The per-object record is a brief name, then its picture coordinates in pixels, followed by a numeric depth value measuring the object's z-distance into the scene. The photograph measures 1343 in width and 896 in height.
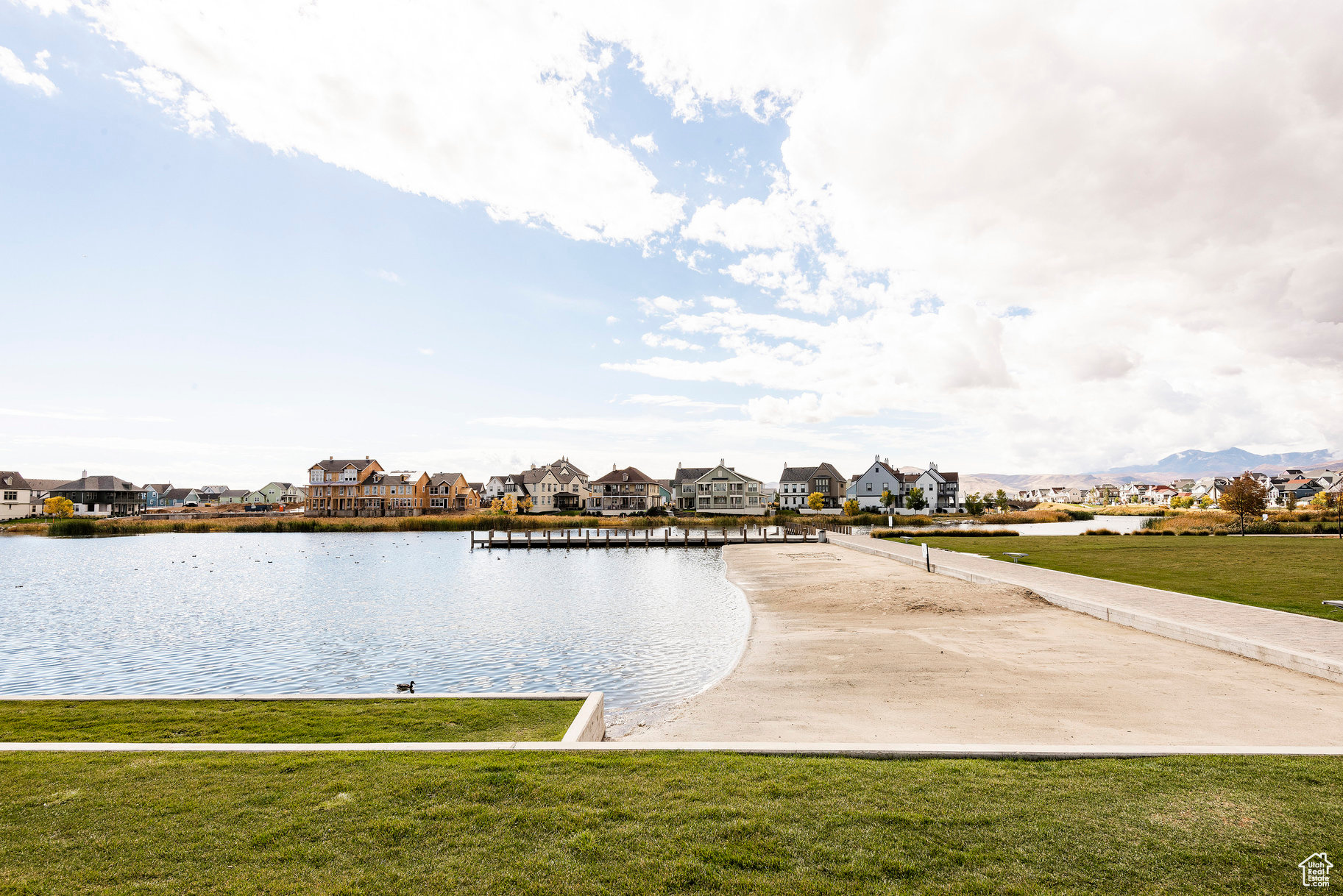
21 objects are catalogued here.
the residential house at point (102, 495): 112.06
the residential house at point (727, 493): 108.12
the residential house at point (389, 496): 109.19
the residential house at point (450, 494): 115.06
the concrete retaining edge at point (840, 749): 7.09
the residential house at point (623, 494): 113.00
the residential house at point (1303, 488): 138.50
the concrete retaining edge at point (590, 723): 8.31
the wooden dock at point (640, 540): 60.16
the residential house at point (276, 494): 153.12
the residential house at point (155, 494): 152.38
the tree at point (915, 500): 105.31
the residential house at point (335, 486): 109.31
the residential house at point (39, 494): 108.94
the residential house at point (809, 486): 123.38
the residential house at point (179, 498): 156.64
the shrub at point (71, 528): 81.12
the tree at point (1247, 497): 50.62
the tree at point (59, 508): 103.44
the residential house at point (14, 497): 103.00
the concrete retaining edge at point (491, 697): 10.41
